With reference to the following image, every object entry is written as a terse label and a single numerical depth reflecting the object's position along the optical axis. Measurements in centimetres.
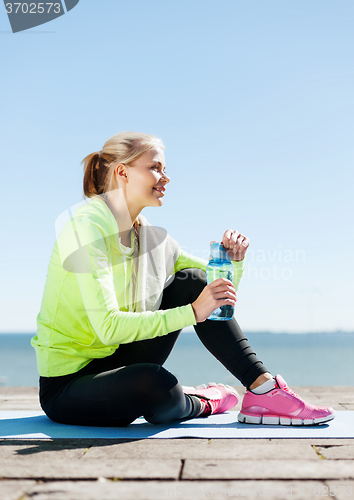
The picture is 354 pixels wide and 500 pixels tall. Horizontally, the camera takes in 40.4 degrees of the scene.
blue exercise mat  208
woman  218
